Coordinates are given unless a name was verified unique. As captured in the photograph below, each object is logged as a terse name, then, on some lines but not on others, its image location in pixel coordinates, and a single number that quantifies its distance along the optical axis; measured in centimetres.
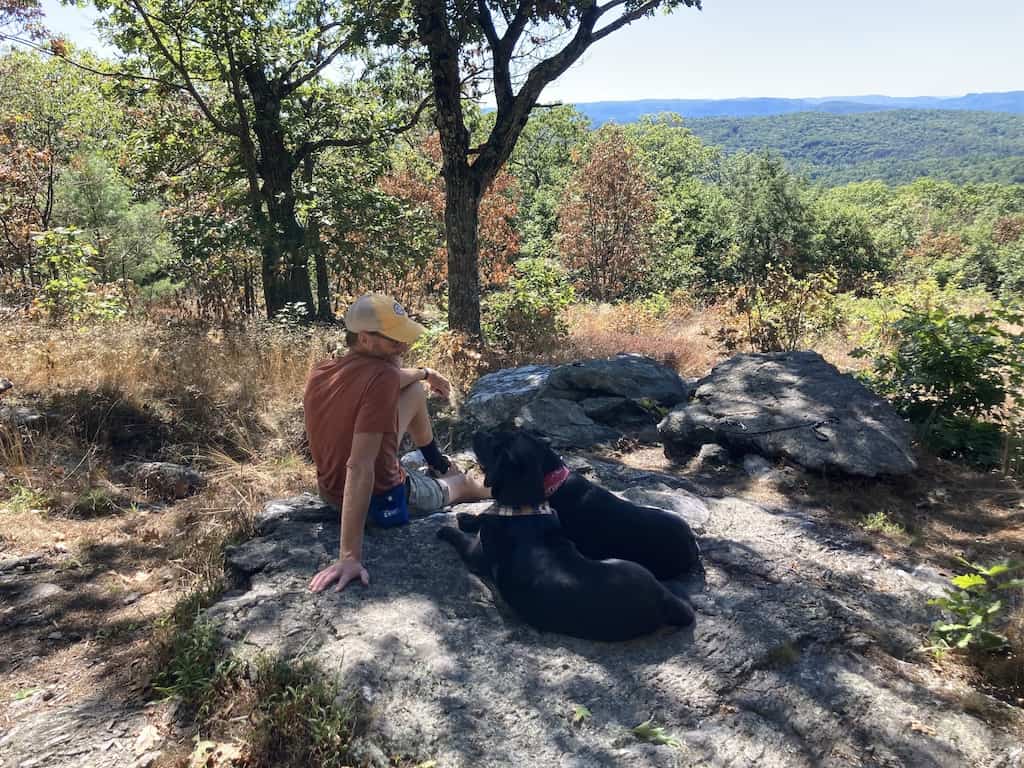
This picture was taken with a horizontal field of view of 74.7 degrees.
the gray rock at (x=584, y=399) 587
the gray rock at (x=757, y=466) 500
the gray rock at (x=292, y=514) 364
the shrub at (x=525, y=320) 894
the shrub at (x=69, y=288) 670
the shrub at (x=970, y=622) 265
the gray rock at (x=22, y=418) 479
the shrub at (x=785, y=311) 821
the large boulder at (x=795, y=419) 475
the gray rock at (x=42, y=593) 328
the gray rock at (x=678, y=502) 406
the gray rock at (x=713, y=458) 524
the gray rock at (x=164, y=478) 469
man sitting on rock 297
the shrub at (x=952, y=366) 512
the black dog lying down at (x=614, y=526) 327
